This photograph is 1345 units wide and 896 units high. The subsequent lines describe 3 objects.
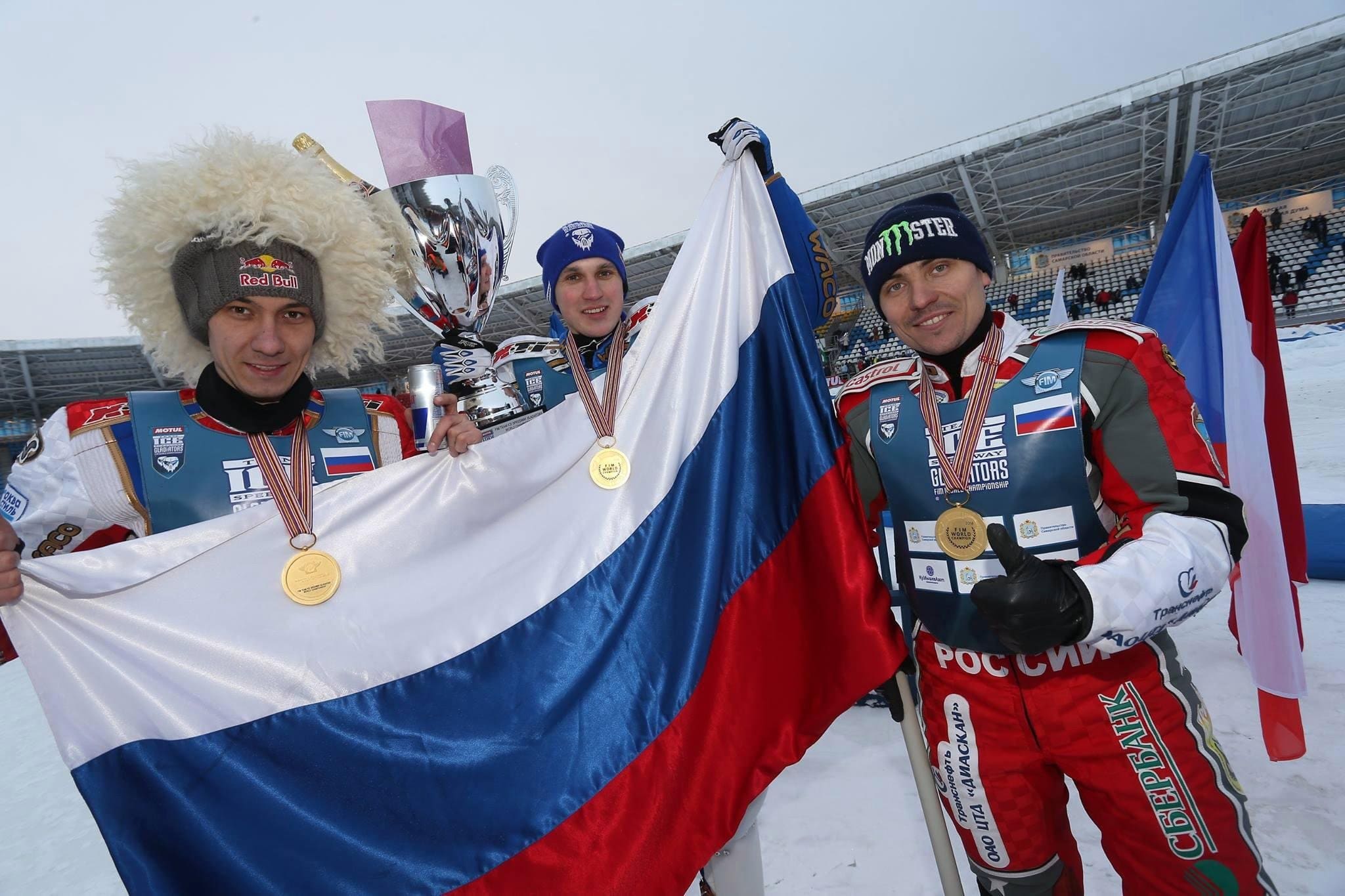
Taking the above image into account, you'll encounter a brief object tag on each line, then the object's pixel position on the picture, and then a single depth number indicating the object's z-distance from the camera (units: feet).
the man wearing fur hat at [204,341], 5.21
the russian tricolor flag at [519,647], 4.36
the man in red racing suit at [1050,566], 4.43
